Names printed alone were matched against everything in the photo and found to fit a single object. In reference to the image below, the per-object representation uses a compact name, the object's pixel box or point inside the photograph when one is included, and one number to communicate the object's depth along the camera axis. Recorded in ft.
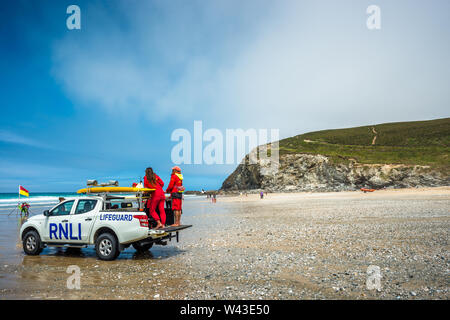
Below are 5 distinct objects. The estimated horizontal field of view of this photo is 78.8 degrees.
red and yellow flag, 101.83
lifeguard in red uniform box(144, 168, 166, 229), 33.96
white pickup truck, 30.86
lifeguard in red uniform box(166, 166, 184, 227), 35.51
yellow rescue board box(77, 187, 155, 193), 31.53
